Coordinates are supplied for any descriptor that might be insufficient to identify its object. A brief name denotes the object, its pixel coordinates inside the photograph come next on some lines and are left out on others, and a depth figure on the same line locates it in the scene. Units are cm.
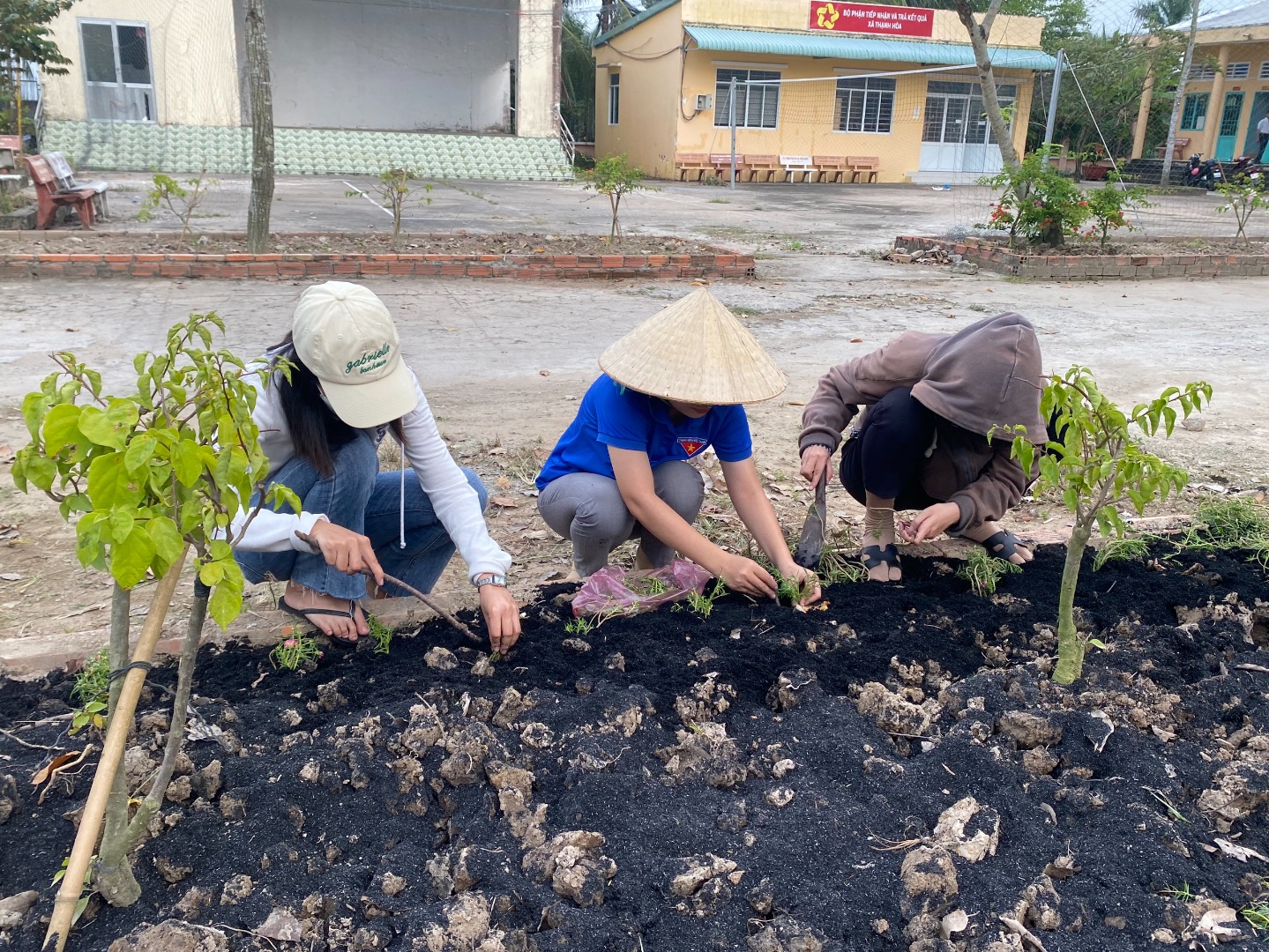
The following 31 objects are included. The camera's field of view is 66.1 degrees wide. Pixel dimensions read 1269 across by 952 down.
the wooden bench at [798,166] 2361
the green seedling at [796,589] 259
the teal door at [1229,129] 2633
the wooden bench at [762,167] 2336
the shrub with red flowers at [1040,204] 996
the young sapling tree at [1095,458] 189
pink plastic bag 257
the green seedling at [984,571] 274
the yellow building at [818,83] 2281
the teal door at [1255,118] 2545
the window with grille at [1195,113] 2755
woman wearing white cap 206
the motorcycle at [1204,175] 2339
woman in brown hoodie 256
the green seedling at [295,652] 229
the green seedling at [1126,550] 291
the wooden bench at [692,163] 2306
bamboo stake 136
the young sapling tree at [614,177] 1009
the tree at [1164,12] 3064
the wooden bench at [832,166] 2400
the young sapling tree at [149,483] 121
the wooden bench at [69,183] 1052
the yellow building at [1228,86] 2511
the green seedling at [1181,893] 159
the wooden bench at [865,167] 2425
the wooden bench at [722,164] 2341
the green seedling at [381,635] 238
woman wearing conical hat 239
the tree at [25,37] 1337
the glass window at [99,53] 1838
